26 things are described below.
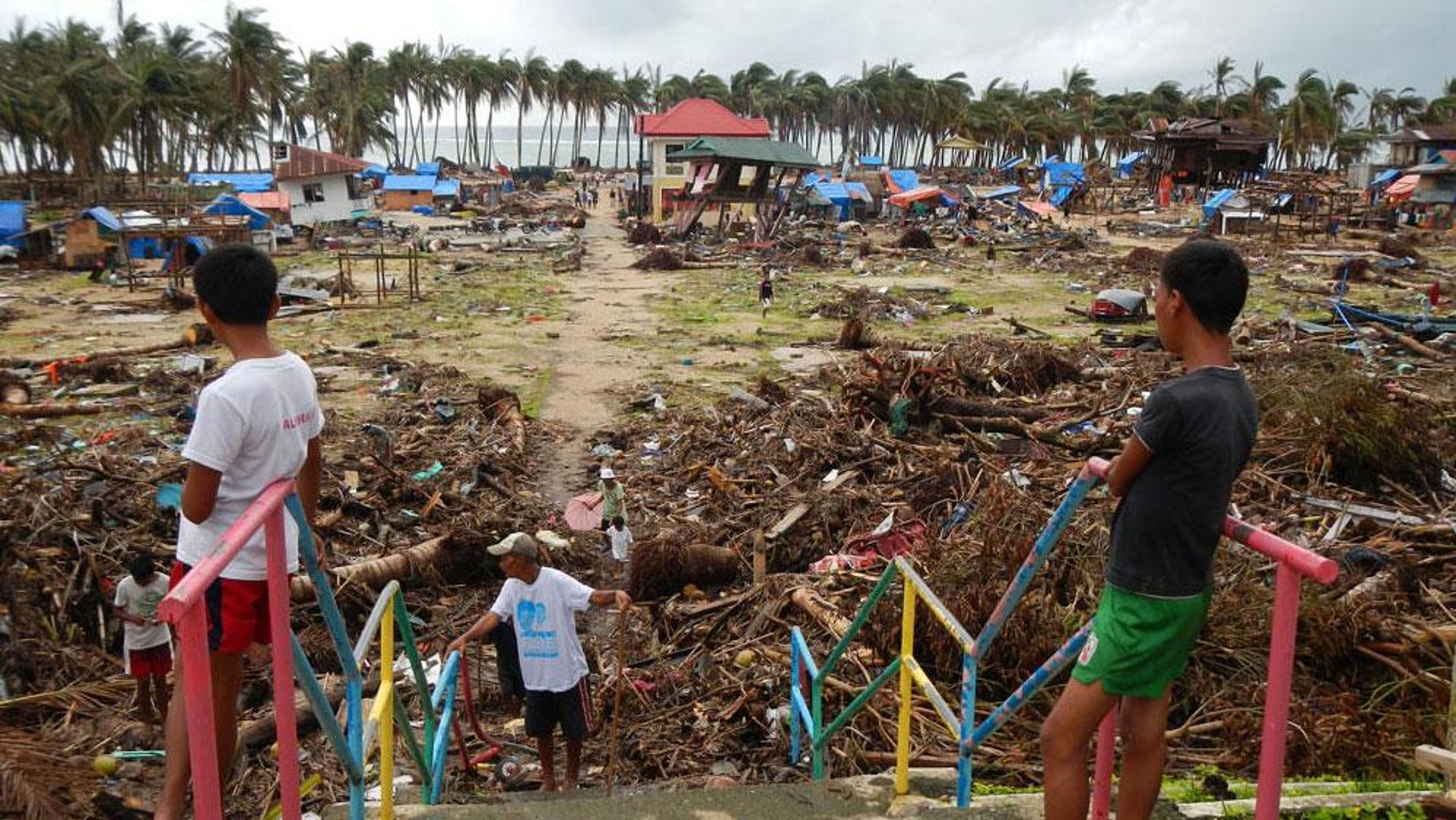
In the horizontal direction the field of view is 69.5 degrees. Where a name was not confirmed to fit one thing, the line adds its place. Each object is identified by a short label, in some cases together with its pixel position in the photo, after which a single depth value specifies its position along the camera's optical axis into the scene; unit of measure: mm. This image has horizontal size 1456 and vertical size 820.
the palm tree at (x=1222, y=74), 77606
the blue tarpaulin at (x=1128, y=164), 62569
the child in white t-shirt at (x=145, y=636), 5285
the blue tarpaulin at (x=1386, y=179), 45875
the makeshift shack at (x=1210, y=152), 53688
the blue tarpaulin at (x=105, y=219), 27688
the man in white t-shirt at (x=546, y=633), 4715
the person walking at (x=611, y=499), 8484
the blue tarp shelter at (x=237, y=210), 33188
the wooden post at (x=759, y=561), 7406
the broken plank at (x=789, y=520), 8188
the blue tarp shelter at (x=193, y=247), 25766
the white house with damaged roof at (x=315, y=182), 39250
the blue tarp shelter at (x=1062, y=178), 49469
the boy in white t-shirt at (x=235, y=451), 2469
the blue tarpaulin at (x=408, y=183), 51250
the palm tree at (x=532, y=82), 83750
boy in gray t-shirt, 2320
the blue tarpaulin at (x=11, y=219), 28562
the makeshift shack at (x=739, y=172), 35438
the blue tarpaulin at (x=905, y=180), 53312
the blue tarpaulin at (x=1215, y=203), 37250
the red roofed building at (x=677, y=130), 45125
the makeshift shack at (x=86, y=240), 27578
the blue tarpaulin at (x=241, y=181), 44875
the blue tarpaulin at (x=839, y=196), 44344
